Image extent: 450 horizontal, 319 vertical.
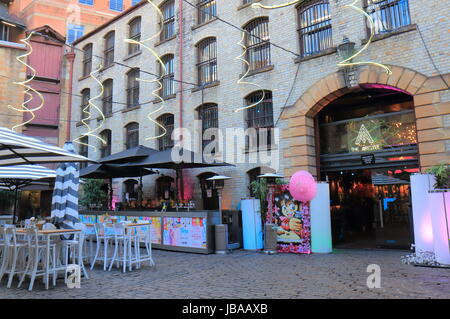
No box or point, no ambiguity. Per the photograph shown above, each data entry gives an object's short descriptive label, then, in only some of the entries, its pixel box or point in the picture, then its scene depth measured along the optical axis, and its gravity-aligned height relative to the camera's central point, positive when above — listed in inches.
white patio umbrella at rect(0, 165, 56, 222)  423.2 +47.2
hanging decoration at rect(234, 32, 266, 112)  520.1 +200.0
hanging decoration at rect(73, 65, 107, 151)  782.5 +184.0
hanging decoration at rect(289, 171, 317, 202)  383.9 +20.7
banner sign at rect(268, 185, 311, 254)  403.5 -17.4
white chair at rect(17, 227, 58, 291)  257.3 -34.7
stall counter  418.0 -25.6
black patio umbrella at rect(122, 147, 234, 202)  454.3 +62.5
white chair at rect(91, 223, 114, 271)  329.7 -22.5
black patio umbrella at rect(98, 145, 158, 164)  505.0 +76.9
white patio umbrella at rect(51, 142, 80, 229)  334.3 +14.9
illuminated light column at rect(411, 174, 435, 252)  327.6 -8.5
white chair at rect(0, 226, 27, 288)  263.7 -30.5
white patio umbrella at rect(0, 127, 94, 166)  260.8 +50.7
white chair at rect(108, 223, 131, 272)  321.1 -24.7
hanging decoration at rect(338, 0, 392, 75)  406.0 +172.5
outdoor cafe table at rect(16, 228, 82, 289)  255.6 -15.7
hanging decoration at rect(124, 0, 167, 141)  644.2 +197.0
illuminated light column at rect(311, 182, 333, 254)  400.4 -21.3
